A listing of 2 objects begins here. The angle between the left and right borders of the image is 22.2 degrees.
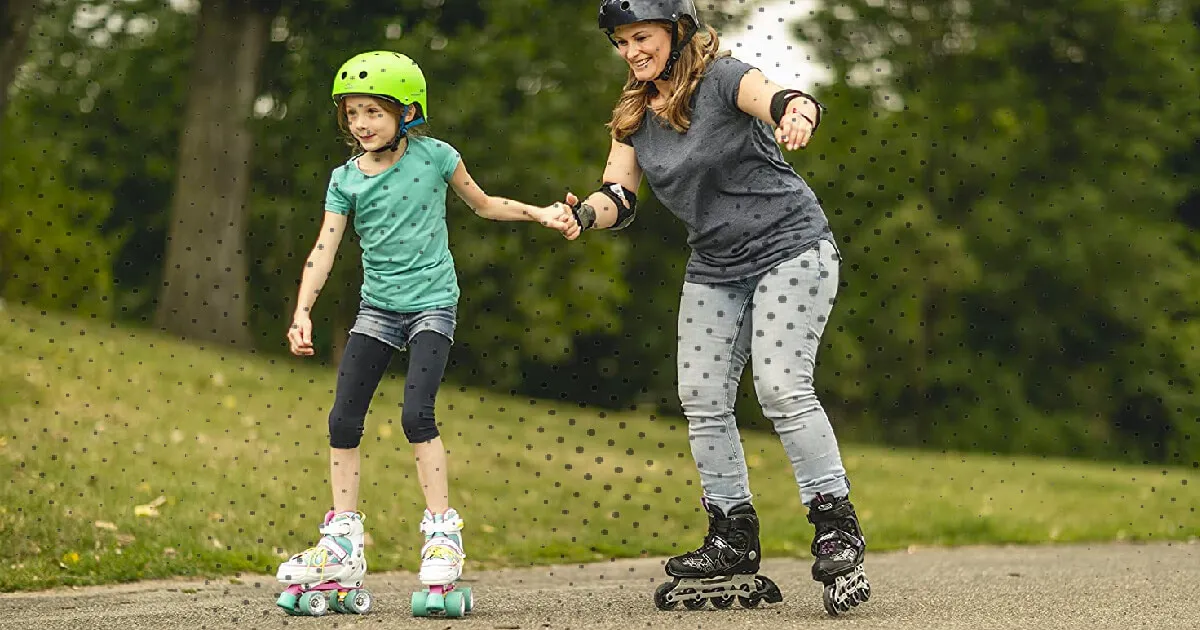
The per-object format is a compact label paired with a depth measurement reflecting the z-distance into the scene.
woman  8.71
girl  8.90
